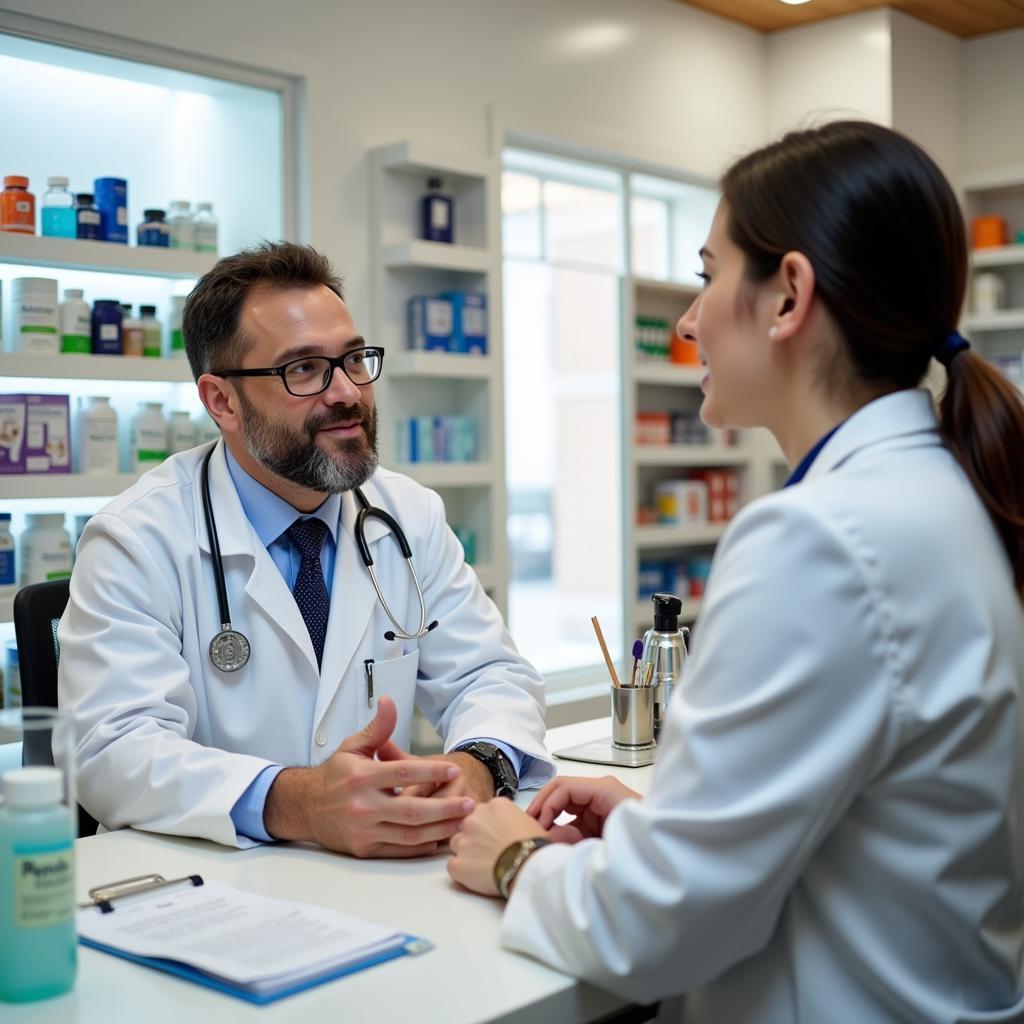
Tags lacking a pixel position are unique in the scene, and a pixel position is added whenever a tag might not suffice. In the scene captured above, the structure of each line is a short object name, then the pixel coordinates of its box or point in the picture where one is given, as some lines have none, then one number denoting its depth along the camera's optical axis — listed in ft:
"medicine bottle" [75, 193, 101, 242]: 9.92
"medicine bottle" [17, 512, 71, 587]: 9.60
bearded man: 4.76
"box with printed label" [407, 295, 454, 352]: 12.26
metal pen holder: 5.90
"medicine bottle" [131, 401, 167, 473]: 10.19
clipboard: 3.35
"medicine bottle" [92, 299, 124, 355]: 10.00
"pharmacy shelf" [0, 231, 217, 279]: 9.48
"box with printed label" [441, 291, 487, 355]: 12.51
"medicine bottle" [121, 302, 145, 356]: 10.17
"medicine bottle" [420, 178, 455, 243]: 12.44
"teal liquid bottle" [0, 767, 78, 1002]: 3.27
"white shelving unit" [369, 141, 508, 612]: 12.10
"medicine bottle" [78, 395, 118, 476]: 9.89
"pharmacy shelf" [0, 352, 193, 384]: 9.43
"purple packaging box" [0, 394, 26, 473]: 9.42
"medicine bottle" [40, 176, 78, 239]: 9.84
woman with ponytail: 3.16
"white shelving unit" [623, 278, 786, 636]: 15.15
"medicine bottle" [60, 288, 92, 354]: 9.78
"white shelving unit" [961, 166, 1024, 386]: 16.47
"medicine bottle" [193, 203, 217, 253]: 10.68
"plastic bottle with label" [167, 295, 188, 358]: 10.44
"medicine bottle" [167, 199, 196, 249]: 10.56
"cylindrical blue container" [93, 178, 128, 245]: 10.09
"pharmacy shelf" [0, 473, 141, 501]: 9.44
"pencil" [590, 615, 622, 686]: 5.85
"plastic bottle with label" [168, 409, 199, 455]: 10.41
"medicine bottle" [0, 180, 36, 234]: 9.54
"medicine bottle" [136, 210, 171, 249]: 10.34
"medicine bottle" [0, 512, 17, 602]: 9.45
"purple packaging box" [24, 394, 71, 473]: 9.58
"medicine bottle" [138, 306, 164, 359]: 10.27
